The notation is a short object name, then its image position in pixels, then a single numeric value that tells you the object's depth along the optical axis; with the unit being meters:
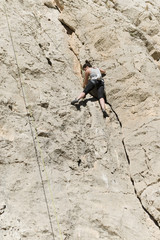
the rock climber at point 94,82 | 13.84
